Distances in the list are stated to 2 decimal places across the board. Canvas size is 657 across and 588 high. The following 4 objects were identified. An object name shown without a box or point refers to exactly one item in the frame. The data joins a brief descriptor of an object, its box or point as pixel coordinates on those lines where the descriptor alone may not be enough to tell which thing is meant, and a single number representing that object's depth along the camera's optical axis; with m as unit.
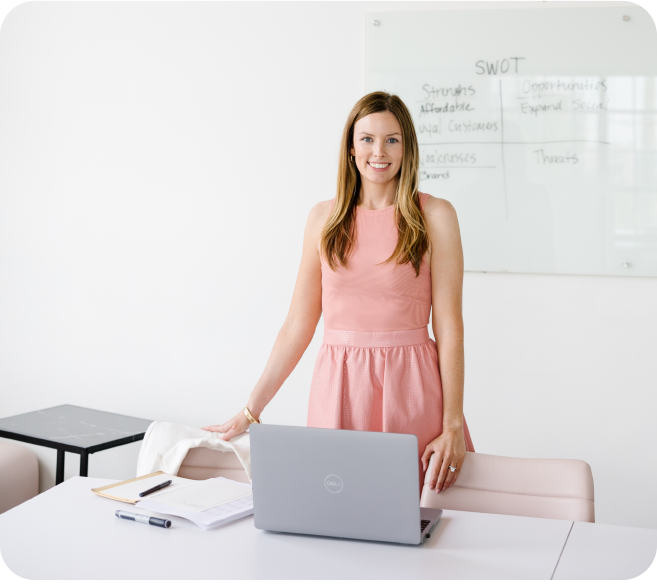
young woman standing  1.74
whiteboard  2.61
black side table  2.49
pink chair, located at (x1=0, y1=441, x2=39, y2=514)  2.97
